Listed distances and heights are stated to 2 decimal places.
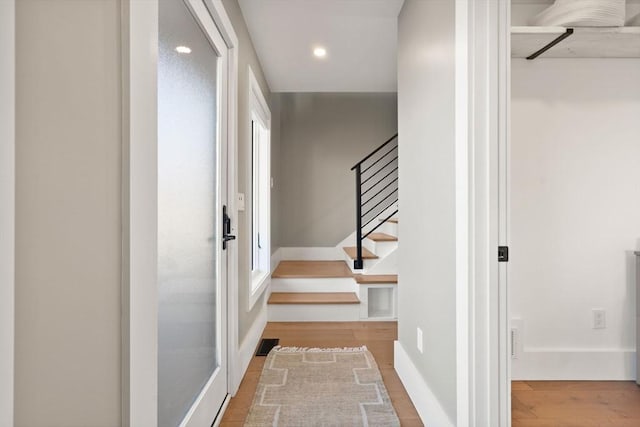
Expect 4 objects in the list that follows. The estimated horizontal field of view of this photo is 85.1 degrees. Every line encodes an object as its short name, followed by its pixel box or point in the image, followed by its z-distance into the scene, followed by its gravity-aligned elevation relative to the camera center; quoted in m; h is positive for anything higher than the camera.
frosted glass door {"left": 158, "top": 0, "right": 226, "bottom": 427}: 1.18 +0.02
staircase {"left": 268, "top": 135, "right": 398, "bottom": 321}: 3.29 -0.69
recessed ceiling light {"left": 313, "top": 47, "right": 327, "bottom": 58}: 2.74 +1.32
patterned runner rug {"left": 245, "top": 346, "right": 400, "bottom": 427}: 1.74 -1.00
